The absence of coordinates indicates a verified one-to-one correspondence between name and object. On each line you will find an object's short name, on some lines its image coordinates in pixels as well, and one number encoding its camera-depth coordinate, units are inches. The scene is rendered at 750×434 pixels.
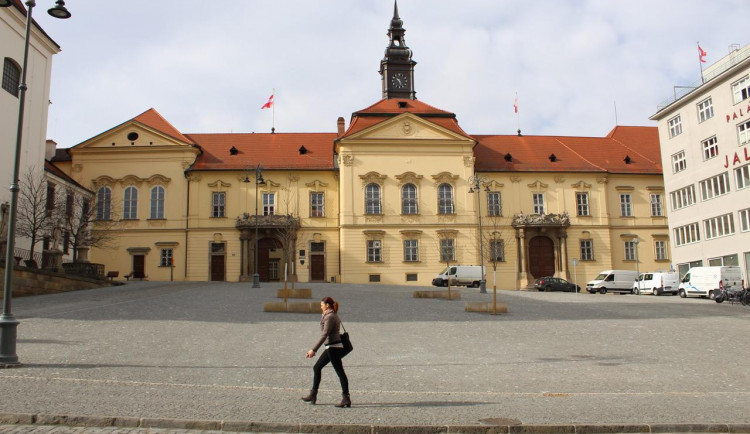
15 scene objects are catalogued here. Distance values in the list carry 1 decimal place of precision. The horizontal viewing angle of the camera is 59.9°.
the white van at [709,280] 1370.6
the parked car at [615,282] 1775.6
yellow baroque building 1905.8
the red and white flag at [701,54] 1747.0
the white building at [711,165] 1528.1
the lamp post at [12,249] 466.9
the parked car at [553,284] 1765.4
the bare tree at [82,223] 1480.1
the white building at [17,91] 1330.0
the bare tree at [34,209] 1293.3
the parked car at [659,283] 1651.1
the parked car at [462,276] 1758.7
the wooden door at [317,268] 1935.3
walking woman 367.9
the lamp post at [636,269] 1711.4
